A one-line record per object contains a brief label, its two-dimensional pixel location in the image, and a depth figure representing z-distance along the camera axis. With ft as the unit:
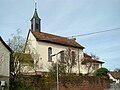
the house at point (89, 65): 97.65
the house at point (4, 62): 53.75
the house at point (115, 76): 167.49
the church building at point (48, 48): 90.52
